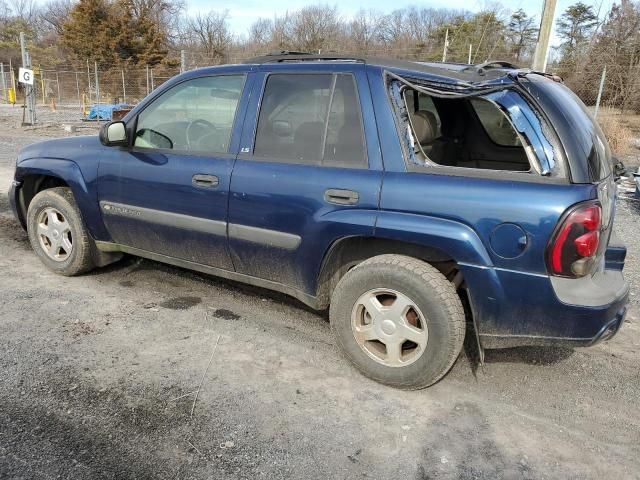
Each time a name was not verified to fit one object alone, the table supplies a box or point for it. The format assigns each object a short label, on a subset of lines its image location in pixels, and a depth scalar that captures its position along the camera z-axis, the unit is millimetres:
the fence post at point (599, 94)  11541
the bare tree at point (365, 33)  37456
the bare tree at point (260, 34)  44219
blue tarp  22109
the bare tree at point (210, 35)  50600
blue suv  2604
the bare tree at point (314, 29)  36094
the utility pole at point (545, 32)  7855
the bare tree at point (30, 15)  66688
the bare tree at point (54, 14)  63825
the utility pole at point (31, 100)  18642
